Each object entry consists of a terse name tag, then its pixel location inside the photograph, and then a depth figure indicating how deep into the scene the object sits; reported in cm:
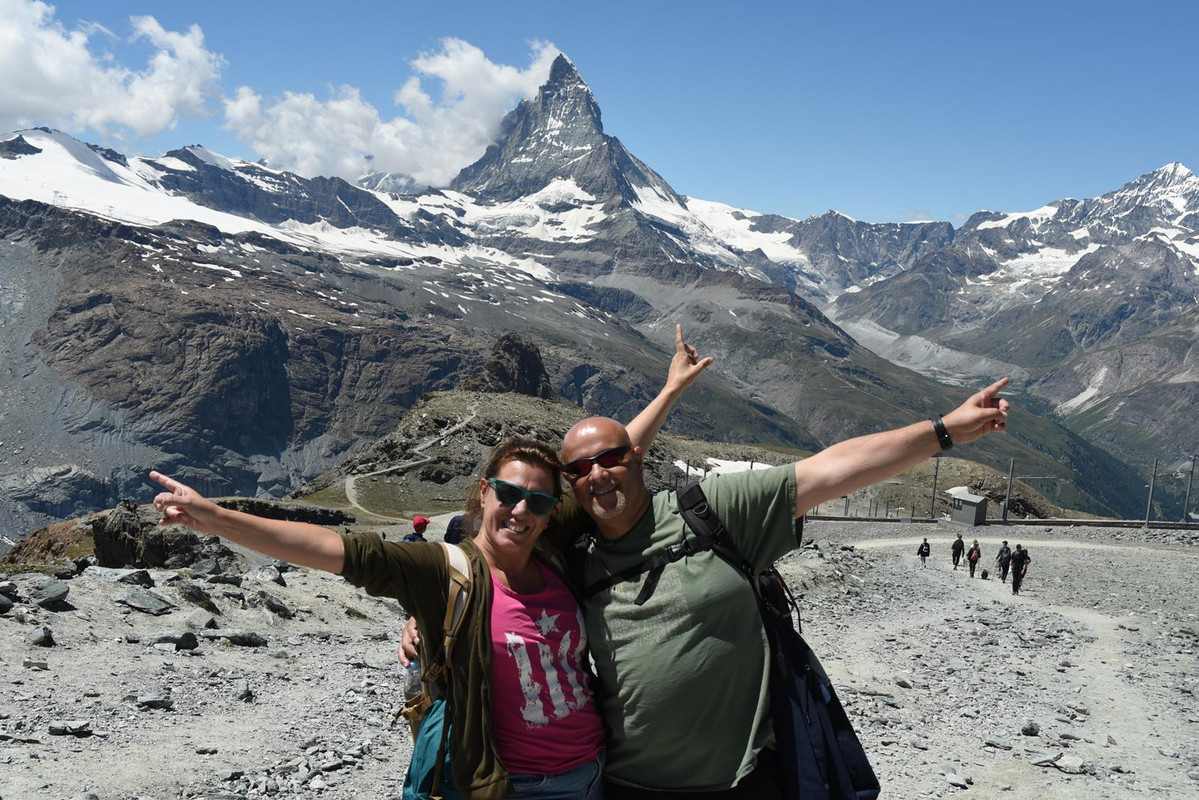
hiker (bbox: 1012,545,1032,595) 3703
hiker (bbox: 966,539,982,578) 4353
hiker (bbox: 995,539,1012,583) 4260
